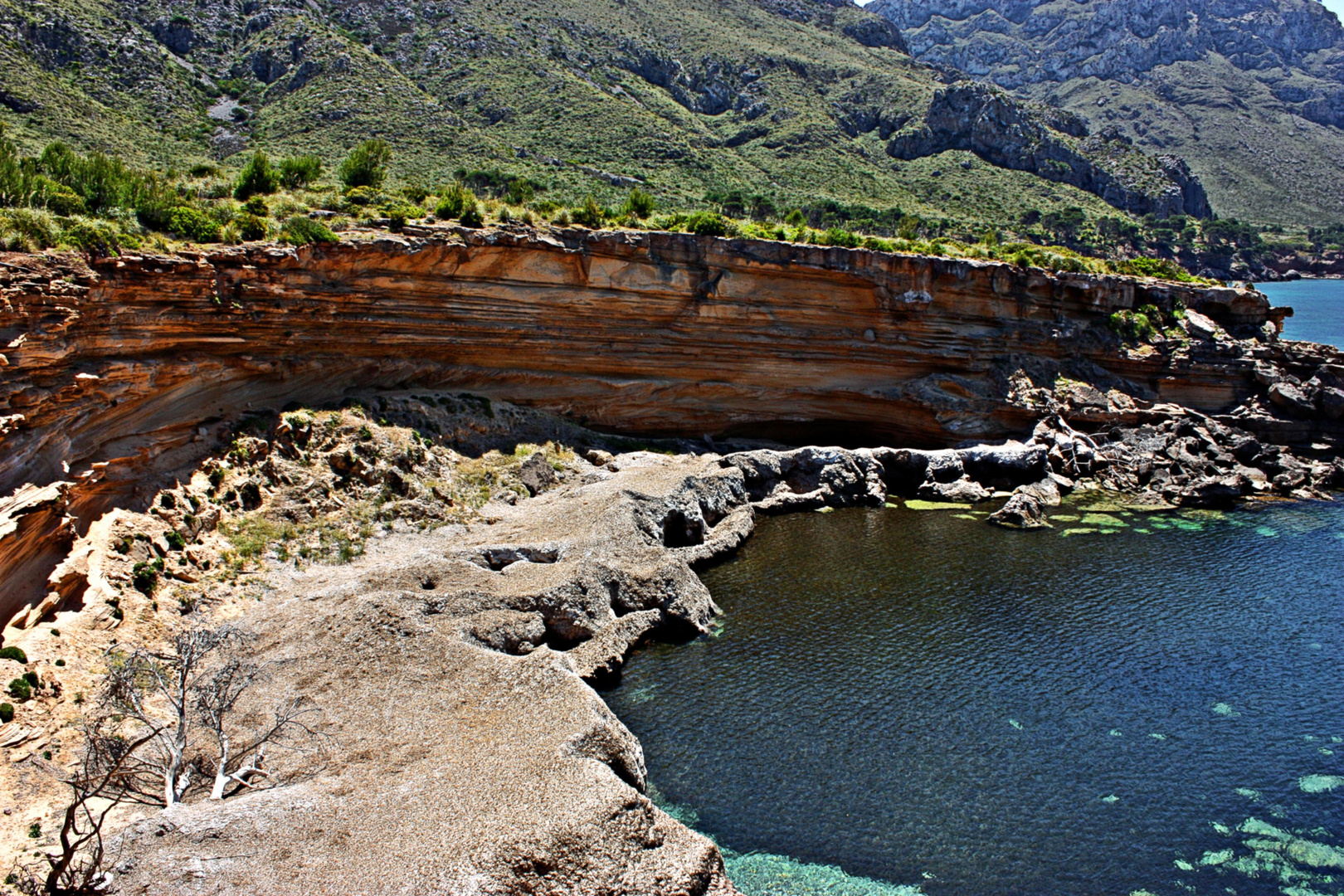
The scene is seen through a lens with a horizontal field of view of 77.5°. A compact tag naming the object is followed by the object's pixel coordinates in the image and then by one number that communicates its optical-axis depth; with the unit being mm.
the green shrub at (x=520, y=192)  45375
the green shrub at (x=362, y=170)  42375
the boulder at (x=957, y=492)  40938
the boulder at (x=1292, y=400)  46719
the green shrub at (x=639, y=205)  46219
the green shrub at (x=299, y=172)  41000
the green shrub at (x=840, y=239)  45031
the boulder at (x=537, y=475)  36219
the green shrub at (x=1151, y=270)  54812
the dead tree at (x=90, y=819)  11844
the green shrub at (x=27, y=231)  24516
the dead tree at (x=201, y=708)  15539
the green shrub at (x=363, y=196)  39022
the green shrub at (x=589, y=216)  42219
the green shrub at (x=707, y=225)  43281
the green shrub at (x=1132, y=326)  48219
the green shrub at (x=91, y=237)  26484
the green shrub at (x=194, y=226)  30734
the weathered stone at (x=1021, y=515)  36688
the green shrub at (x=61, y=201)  28047
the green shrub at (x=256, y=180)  37144
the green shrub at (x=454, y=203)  38781
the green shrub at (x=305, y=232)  33562
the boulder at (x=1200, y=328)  48875
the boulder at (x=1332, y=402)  46219
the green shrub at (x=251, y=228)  32875
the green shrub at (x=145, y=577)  23383
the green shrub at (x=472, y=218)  38750
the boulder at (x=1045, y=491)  39781
